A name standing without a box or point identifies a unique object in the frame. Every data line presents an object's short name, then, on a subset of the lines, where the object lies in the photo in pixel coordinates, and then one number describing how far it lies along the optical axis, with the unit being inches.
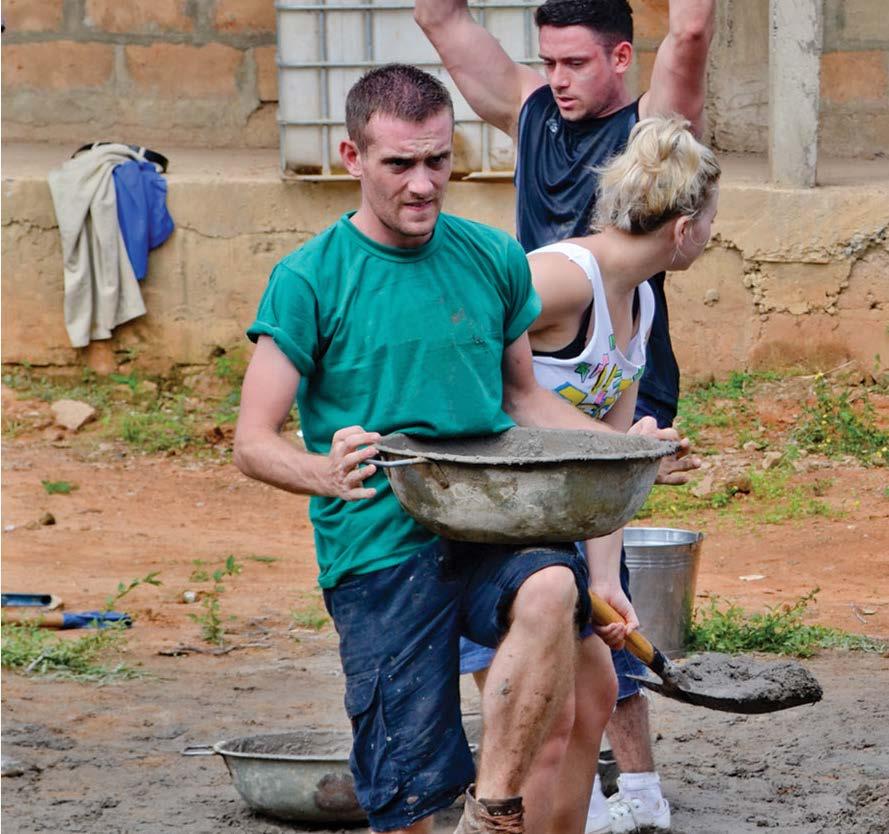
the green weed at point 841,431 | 687.1
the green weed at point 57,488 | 682.8
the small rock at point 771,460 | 677.9
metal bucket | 464.1
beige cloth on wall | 753.6
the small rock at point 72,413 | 758.5
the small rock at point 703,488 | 657.6
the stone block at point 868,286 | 721.6
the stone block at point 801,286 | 728.3
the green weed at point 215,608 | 518.3
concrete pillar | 697.6
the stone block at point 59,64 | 836.0
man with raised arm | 356.5
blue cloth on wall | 753.0
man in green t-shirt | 264.7
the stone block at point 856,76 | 786.2
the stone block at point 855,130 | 796.0
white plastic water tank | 730.2
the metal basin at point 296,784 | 355.6
